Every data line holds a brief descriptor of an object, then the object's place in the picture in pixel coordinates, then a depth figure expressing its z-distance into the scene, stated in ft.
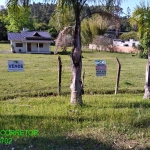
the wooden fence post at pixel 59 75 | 26.15
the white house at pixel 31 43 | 125.70
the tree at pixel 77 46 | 18.88
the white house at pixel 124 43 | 149.09
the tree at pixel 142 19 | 22.90
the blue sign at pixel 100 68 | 26.68
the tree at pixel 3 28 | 199.40
